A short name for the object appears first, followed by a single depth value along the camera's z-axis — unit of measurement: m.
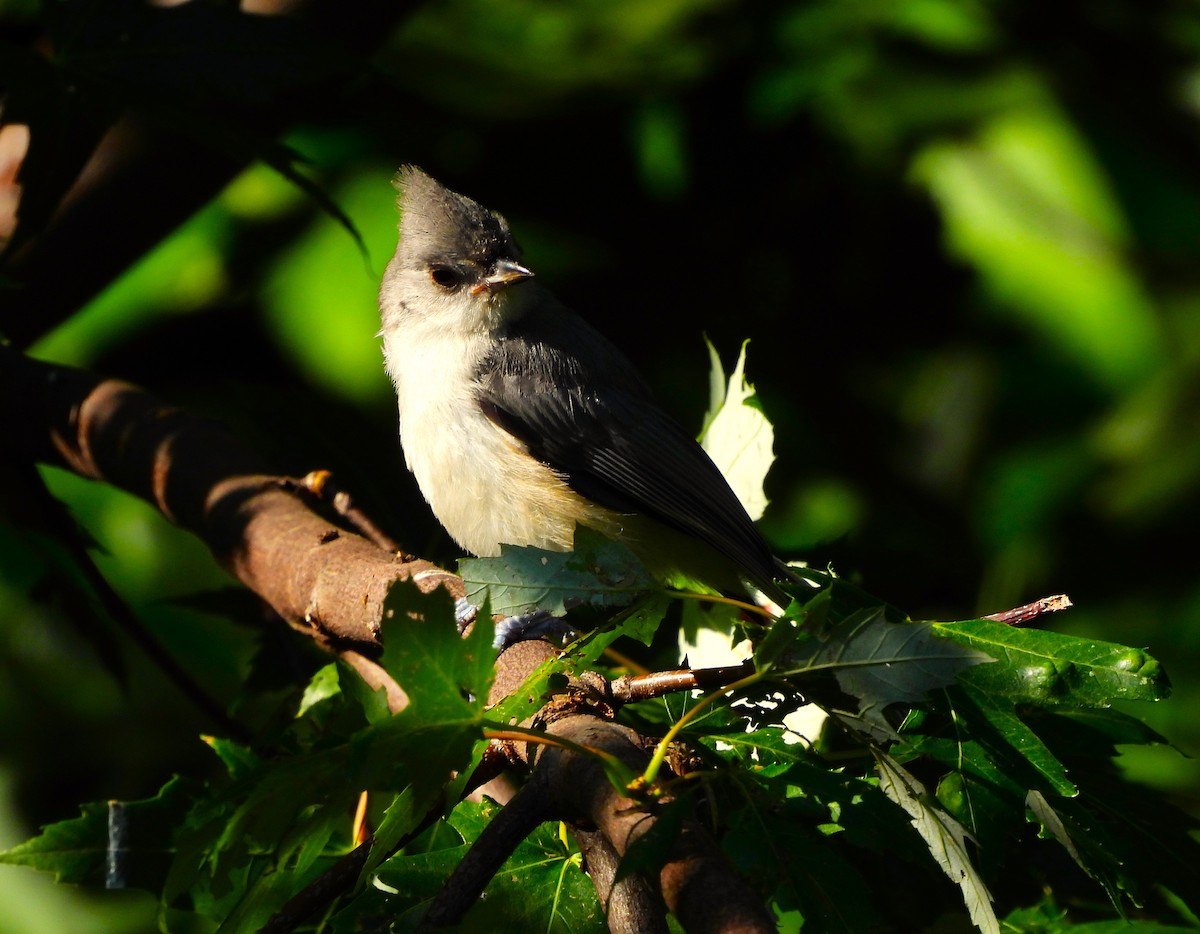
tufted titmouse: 4.97
